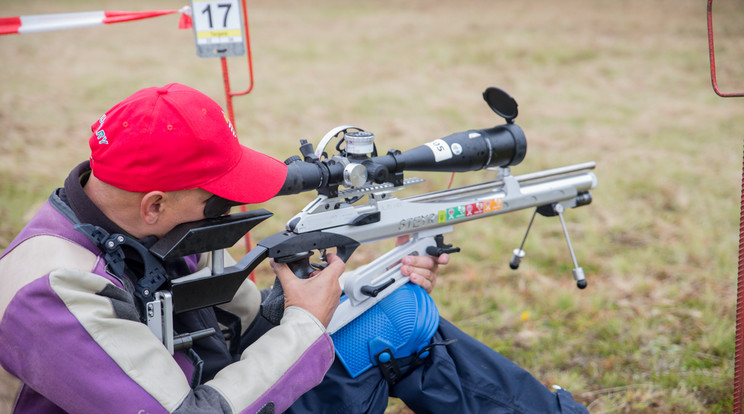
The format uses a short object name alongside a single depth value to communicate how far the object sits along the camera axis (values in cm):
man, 162
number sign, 351
